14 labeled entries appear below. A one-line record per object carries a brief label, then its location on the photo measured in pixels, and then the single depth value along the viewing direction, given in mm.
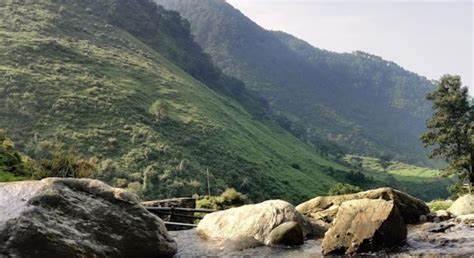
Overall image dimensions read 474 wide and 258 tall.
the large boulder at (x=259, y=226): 16453
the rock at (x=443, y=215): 21984
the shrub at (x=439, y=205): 35069
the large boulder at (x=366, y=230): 14492
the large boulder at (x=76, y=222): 11367
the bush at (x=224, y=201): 37844
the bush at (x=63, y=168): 35312
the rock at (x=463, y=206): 24328
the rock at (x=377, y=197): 21859
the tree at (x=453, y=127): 46906
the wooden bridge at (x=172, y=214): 21855
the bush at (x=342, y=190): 67812
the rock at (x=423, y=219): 21475
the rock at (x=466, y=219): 19500
